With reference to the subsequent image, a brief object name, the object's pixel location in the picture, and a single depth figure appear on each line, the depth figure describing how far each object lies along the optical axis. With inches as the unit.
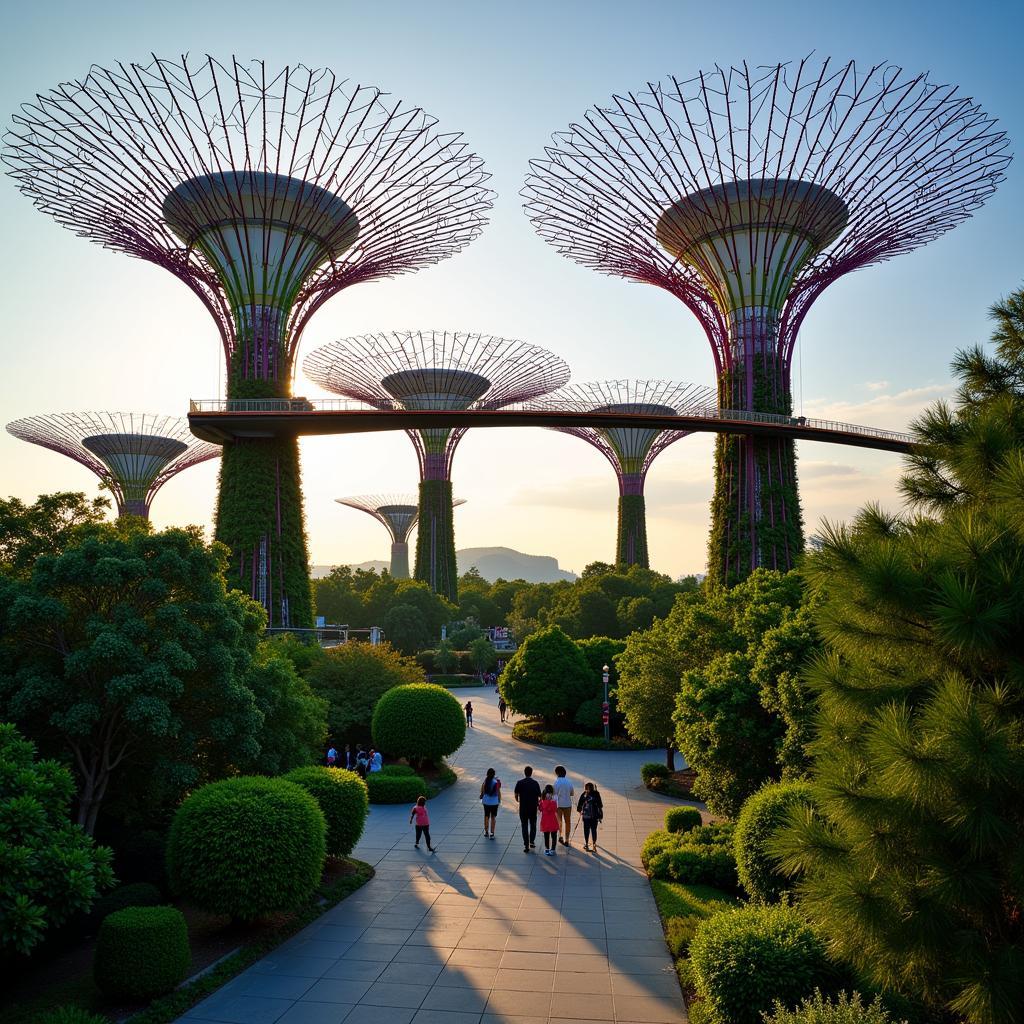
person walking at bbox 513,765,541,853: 581.6
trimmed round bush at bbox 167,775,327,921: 399.2
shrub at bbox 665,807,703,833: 600.1
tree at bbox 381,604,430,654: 2113.7
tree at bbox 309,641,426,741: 962.1
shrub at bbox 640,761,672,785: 823.1
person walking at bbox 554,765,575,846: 597.9
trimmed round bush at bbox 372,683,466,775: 864.3
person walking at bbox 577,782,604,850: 584.4
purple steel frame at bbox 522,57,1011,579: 1092.5
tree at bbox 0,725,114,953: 272.5
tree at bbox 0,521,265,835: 450.6
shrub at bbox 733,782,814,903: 391.5
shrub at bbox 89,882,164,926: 440.5
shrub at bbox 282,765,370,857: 509.0
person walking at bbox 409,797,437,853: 585.0
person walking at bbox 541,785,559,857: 571.8
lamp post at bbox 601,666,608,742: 1079.0
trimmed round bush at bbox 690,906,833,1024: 289.6
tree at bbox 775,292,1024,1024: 175.6
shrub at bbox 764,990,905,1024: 236.5
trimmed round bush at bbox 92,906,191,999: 342.3
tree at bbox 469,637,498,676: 2006.6
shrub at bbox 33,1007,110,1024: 299.0
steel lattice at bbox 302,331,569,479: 2133.4
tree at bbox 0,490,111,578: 527.8
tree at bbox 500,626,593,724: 1168.2
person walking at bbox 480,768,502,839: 605.6
